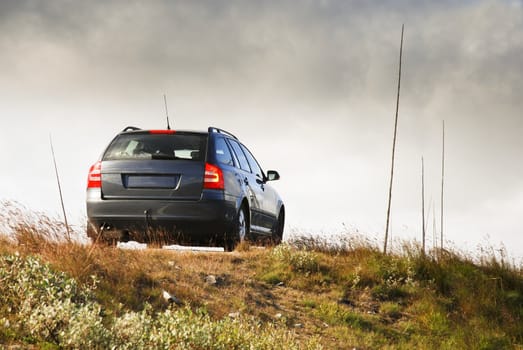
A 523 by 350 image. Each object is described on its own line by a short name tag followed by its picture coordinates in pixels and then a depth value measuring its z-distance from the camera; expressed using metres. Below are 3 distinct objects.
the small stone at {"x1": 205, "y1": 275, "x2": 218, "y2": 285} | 19.76
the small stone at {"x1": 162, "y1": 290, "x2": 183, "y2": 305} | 17.39
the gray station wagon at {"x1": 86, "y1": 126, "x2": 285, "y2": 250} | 20.30
